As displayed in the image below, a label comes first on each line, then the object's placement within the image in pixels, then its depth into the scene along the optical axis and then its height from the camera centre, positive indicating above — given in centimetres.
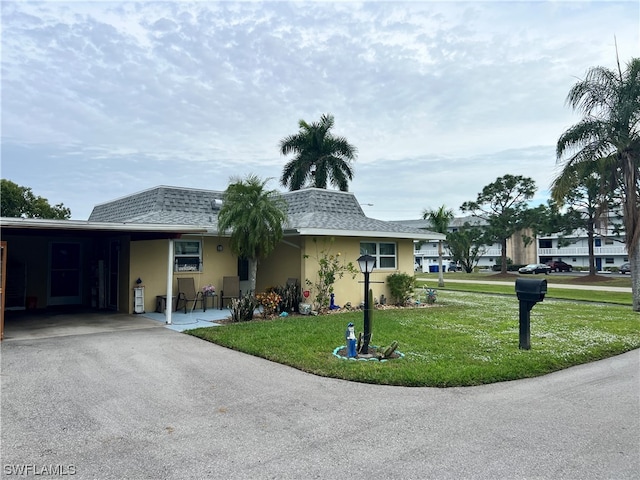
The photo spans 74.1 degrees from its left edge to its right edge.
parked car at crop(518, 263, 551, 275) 4341 -112
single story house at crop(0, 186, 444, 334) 1200 +9
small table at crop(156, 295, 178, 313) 1203 -129
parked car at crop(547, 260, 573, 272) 4709 -98
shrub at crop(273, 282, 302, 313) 1187 -110
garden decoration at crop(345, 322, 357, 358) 675 -135
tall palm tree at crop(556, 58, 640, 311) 1380 +417
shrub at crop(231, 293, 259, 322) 1044 -126
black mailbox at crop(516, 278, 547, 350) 718 -68
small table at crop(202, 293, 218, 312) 1245 -126
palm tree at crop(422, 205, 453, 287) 2436 +231
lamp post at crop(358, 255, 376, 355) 698 -66
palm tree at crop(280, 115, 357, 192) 2670 +642
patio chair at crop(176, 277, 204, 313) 1213 -95
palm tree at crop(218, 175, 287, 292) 1095 +104
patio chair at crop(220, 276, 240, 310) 1295 -92
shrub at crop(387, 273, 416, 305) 1387 -92
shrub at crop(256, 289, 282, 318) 1112 -117
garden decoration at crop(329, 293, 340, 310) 1261 -140
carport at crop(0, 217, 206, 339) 1208 -40
